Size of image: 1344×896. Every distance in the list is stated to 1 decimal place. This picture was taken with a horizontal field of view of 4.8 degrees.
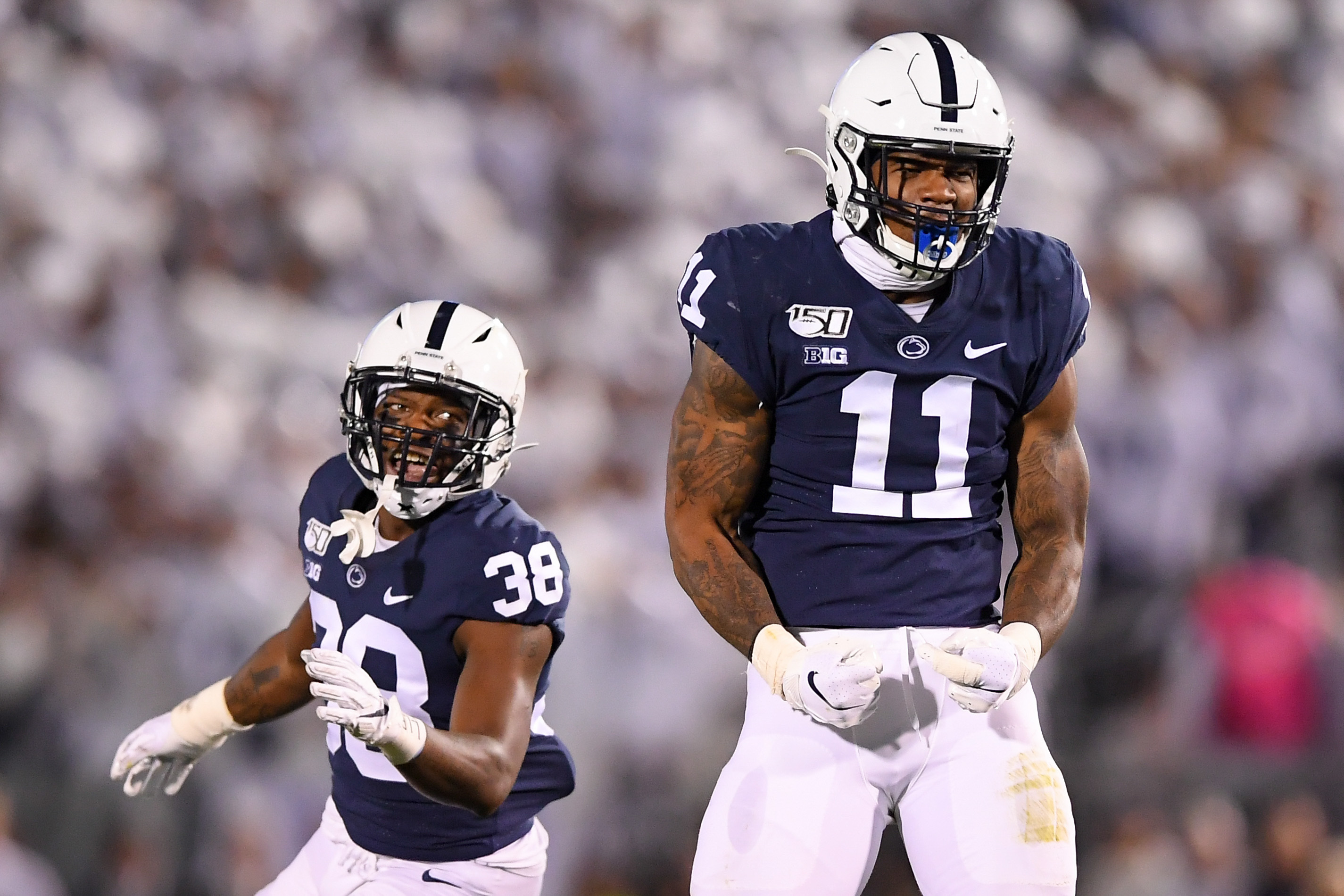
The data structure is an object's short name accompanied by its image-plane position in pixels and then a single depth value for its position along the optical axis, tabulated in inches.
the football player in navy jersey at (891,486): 950.3
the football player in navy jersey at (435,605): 965.9
